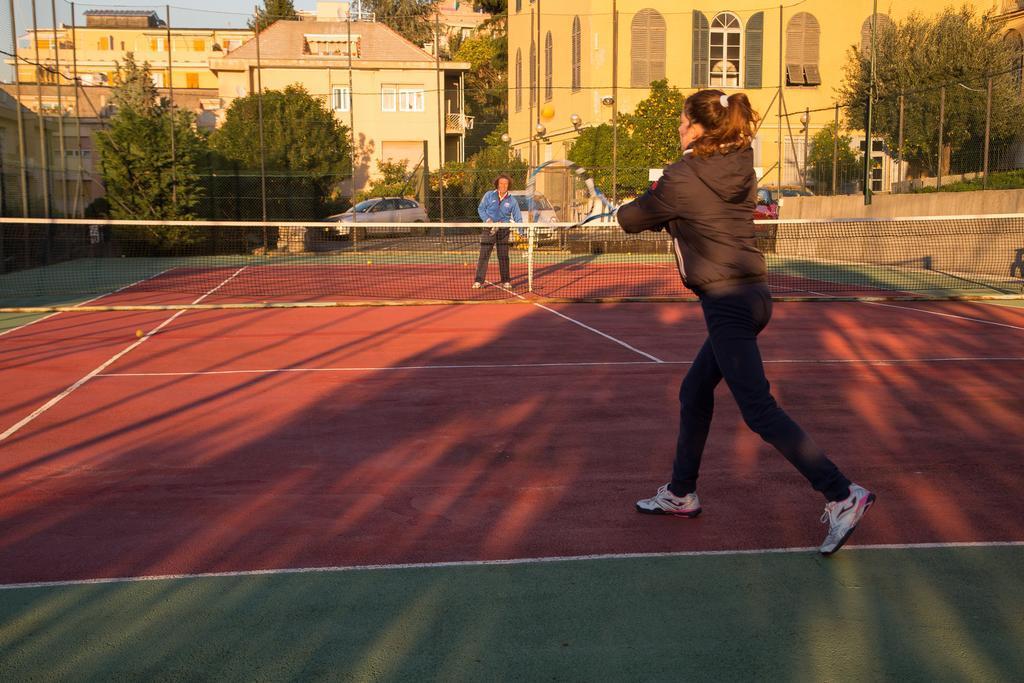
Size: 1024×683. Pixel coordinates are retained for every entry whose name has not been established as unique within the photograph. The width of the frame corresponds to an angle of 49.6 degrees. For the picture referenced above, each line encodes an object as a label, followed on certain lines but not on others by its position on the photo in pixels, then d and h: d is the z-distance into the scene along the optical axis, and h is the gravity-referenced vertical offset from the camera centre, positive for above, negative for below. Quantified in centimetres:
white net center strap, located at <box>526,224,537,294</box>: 1670 -83
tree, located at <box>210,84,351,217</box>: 3170 +207
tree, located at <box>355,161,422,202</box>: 3765 +86
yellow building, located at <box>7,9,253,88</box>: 6906 +1085
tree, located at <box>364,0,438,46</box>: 6950 +1190
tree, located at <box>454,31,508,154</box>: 5944 +729
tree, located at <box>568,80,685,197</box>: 3369 +193
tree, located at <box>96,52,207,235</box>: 2661 +80
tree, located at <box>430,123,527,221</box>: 3291 +60
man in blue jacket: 1788 -23
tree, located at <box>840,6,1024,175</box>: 2483 +326
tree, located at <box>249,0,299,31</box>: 6644 +1191
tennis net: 1741 -131
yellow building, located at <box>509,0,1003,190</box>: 3850 +525
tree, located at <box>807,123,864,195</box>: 3164 +115
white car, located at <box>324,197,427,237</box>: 3381 -16
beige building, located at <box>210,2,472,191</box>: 4709 +524
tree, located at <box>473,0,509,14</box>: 5819 +1045
